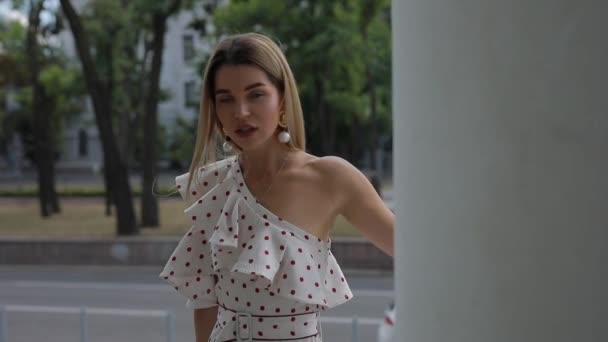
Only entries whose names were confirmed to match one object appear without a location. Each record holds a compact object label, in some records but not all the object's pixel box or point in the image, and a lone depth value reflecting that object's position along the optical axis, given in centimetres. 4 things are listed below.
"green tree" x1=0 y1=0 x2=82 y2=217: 2125
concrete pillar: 98
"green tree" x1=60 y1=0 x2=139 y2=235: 1518
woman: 166
